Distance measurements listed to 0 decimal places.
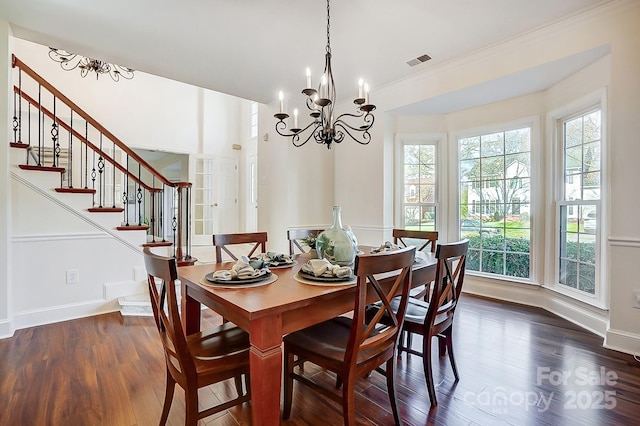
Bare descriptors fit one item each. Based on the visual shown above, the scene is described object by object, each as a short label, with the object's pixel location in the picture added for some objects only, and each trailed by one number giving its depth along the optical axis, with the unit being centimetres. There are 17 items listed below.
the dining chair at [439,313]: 172
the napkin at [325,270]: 158
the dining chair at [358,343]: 131
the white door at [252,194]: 687
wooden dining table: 119
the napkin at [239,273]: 154
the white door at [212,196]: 657
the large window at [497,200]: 359
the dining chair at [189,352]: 124
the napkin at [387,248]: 214
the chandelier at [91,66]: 364
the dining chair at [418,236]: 261
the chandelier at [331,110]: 196
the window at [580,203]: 286
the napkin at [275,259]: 198
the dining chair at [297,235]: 267
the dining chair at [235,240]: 224
